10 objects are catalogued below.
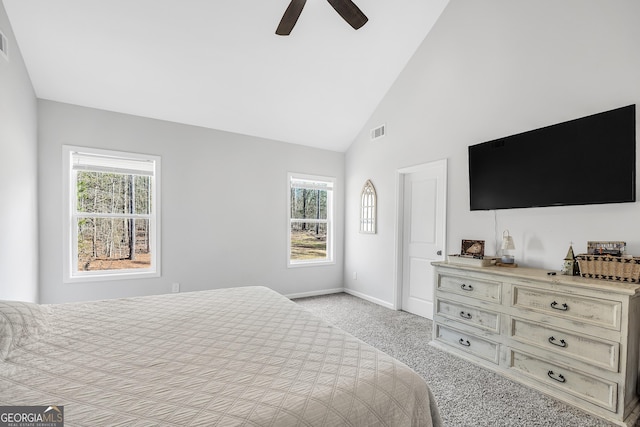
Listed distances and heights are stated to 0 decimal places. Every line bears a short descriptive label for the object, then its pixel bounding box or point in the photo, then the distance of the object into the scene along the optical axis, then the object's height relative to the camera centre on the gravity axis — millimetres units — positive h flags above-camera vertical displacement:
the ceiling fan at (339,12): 2051 +1478
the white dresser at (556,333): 1800 -912
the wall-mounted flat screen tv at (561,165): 1994 +379
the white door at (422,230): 3571 -264
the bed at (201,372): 896 -636
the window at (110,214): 3350 -56
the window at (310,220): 4805 -164
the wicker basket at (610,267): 1885 -390
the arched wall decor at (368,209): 4469 +21
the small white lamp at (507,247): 2654 -338
